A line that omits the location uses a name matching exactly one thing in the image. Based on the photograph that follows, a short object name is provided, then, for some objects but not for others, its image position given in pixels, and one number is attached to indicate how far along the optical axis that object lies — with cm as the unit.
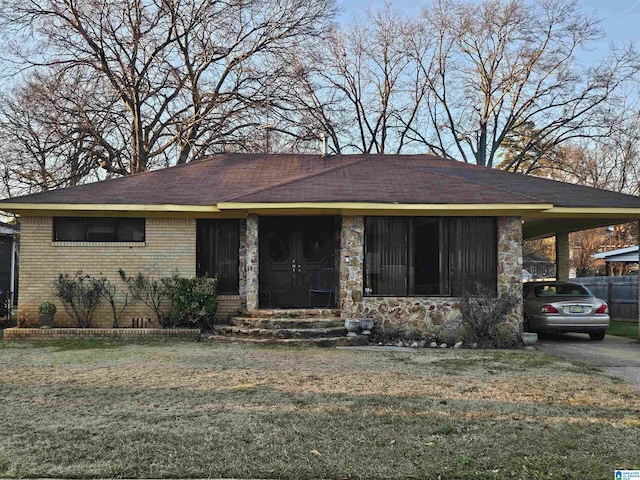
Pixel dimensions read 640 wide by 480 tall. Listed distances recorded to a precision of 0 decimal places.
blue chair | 1462
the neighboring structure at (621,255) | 2200
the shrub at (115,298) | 1389
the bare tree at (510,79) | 3178
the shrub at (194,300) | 1317
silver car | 1349
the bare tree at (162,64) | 2439
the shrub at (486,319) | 1248
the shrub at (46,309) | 1335
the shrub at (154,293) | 1375
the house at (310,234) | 1327
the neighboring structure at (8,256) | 1874
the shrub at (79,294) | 1358
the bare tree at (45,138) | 2425
